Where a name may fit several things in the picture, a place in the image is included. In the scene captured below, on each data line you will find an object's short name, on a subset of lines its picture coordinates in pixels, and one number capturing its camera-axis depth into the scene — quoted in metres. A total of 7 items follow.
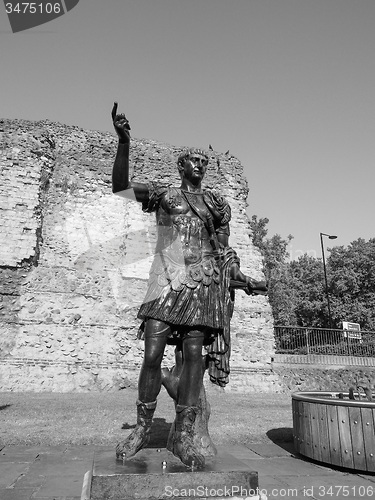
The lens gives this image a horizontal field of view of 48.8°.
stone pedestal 2.16
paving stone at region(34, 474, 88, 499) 3.12
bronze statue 2.83
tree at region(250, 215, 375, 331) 30.19
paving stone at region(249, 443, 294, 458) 4.64
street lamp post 30.59
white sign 18.02
